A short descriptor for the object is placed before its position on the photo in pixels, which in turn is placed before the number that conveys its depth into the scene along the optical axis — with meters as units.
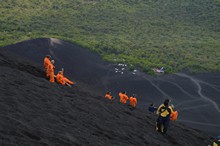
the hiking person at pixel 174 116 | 25.18
